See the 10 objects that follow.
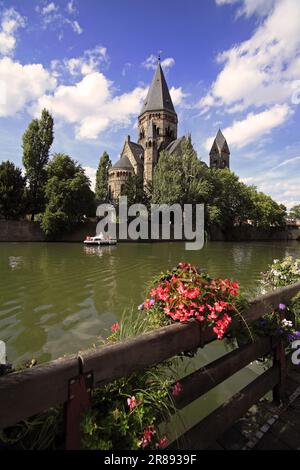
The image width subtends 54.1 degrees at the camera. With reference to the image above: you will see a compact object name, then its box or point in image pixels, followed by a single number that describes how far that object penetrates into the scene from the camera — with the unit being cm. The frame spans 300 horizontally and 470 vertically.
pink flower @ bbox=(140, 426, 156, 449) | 176
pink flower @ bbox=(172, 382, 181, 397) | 206
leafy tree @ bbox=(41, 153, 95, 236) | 3769
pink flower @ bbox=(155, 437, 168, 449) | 186
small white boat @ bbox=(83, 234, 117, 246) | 3406
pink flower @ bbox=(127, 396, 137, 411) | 181
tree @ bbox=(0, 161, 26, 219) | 3850
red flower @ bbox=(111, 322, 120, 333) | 266
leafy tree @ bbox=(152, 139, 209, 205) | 4097
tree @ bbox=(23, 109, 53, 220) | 4031
